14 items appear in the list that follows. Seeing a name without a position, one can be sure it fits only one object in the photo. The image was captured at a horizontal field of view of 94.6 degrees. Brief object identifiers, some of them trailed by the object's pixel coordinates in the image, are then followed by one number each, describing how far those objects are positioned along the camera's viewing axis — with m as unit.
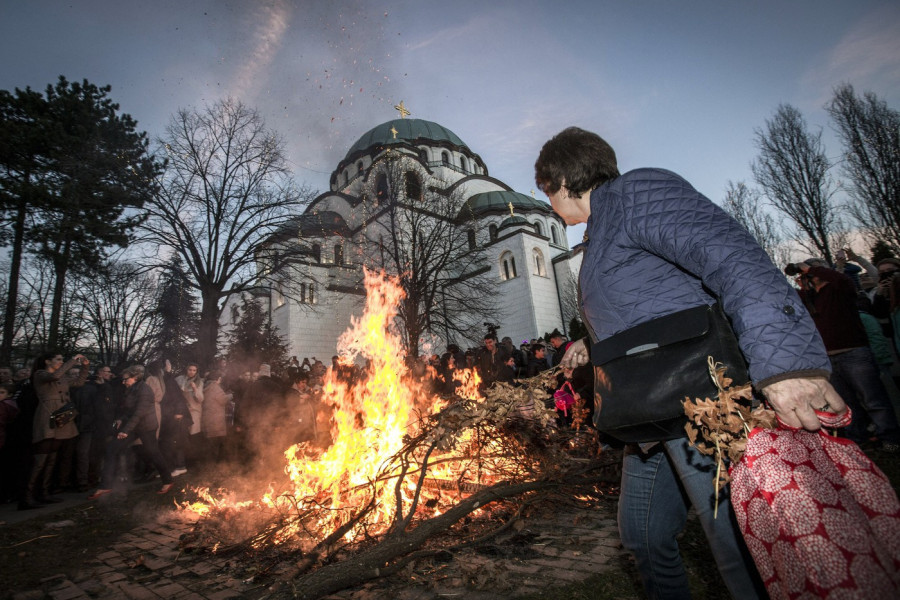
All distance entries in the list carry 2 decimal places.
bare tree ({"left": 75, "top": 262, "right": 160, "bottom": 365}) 32.72
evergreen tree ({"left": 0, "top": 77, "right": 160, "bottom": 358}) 16.00
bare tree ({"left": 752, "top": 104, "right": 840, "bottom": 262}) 19.16
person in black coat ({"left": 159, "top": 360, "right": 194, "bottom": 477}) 8.46
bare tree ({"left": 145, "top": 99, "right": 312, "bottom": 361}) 19.16
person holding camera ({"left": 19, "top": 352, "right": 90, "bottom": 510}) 6.95
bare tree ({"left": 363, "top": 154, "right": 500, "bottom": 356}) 23.61
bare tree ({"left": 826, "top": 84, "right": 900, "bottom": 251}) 17.62
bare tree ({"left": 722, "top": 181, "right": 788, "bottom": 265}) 21.55
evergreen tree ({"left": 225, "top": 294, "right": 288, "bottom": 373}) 32.62
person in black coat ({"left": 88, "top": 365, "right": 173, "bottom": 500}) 7.74
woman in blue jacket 1.39
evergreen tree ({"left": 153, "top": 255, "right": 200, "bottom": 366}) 34.53
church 26.41
